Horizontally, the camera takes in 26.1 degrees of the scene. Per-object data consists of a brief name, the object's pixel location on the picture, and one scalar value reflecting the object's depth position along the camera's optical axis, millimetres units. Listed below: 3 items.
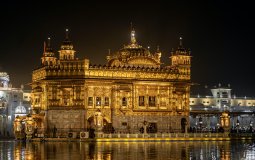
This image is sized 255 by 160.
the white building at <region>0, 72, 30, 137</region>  98562
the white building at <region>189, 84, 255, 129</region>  121938
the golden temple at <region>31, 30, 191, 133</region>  64312
